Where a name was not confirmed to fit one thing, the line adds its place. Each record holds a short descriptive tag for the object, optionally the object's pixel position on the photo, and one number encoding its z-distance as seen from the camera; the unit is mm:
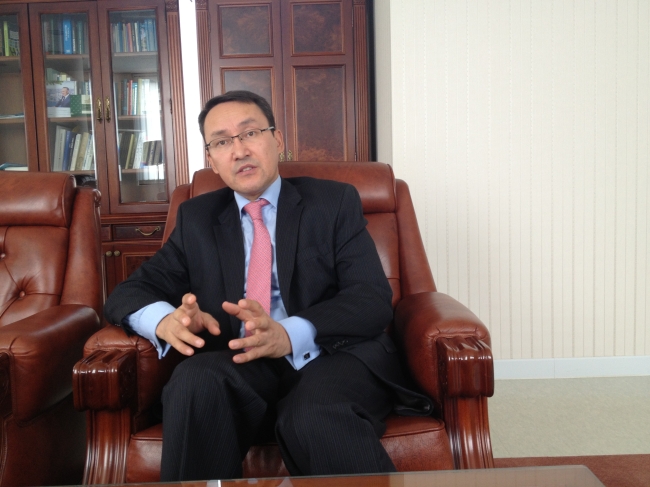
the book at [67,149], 3490
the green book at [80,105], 3486
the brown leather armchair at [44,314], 1356
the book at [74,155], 3500
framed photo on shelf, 3477
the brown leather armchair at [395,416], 1213
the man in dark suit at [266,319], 1142
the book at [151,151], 3527
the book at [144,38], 3449
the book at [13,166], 3522
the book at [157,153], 3529
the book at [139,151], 3525
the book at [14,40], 3434
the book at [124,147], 3520
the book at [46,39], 3436
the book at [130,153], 3525
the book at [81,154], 3508
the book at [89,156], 3516
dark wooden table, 840
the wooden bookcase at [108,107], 3402
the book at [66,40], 3438
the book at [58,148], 3490
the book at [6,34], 3432
